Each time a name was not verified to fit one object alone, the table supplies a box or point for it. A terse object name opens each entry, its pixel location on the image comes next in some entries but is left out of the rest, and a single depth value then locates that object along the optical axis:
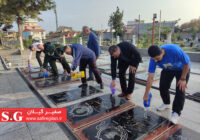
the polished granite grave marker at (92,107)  2.66
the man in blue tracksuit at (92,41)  4.60
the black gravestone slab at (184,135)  2.02
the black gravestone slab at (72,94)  3.48
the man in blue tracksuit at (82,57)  3.65
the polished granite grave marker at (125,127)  2.09
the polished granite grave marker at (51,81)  4.58
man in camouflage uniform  4.74
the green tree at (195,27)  28.70
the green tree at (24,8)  14.22
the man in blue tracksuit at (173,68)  2.08
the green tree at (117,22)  23.53
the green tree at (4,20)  18.51
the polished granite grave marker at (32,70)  6.43
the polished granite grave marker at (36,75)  5.50
